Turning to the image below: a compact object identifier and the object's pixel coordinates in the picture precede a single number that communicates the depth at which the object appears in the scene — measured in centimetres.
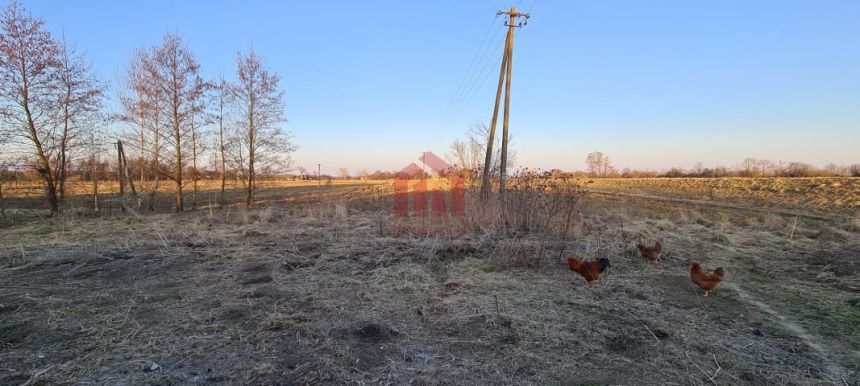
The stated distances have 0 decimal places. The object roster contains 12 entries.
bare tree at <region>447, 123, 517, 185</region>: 1023
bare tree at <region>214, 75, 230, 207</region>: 1441
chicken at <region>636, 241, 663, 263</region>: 532
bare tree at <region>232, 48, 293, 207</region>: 1431
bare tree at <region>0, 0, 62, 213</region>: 1007
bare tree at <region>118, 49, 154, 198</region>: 1338
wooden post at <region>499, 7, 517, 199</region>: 1133
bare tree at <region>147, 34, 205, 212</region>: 1300
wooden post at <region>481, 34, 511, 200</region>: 971
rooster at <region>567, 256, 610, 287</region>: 419
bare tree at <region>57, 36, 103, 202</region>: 1104
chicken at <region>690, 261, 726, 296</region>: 395
